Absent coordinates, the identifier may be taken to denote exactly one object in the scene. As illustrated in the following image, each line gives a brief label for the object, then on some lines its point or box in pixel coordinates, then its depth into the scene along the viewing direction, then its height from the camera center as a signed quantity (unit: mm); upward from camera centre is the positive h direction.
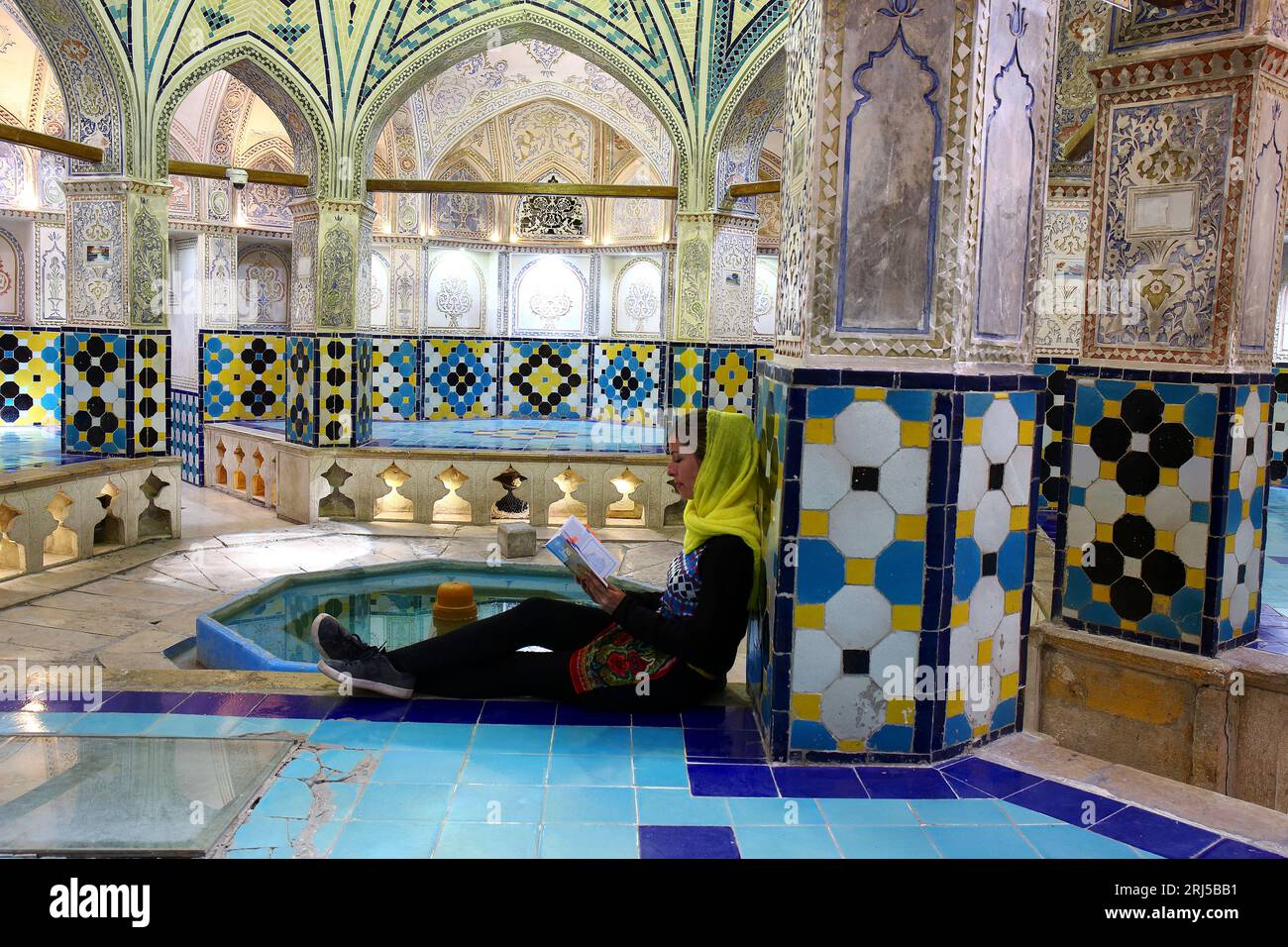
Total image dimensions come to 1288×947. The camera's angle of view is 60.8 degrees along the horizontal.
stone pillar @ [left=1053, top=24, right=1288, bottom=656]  4496 +269
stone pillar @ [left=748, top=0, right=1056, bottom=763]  3008 +44
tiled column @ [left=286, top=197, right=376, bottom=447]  9617 +500
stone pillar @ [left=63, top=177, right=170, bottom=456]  8250 +478
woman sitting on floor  3393 -819
